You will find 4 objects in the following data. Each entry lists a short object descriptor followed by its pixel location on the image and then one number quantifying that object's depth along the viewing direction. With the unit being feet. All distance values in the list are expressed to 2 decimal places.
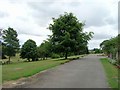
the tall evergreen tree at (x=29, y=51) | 65.69
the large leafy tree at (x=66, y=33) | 49.47
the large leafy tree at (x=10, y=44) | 57.60
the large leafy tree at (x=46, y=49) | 50.77
